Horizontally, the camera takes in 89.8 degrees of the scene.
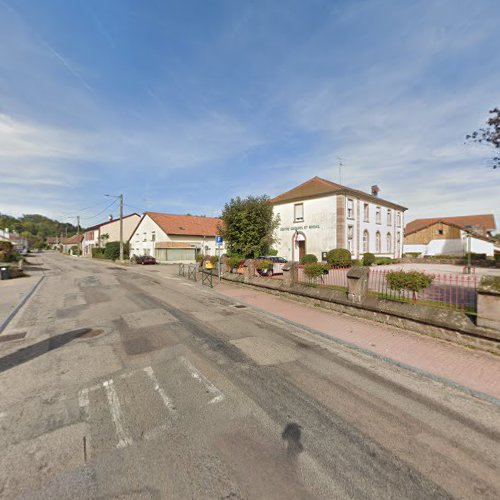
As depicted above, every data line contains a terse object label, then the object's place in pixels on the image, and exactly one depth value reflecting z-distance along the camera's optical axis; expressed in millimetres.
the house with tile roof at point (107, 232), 46812
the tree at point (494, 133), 7445
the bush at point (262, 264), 14273
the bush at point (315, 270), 10781
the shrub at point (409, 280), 7215
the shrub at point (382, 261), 25688
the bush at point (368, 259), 24453
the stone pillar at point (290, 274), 11156
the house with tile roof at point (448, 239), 36781
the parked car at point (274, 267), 16359
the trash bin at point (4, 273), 17219
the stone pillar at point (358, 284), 8172
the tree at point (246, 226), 21359
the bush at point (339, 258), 21281
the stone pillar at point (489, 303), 5457
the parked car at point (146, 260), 31438
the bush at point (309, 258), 23023
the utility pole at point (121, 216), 32625
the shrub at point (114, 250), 40597
